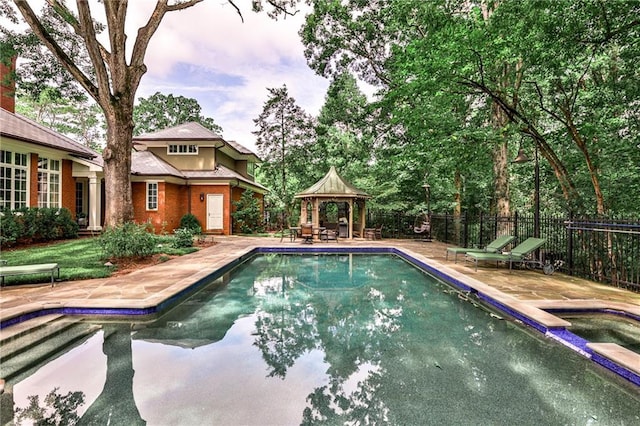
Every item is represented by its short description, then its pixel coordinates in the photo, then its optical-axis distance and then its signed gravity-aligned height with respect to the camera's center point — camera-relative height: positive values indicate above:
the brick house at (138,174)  11.64 +2.01
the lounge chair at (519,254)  7.77 -1.03
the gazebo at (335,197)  16.39 +0.98
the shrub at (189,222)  16.66 -0.30
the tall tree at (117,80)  9.85 +4.40
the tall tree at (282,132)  22.78 +6.26
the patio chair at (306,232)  14.48 -0.76
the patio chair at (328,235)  15.66 -1.01
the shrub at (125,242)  8.69 -0.71
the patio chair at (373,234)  17.08 -1.02
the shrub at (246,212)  18.12 +0.23
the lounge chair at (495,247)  8.83 -0.91
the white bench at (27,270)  5.88 -1.00
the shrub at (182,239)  11.90 -0.86
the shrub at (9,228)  9.86 -0.35
